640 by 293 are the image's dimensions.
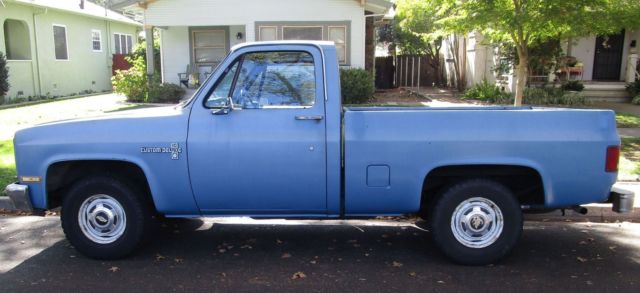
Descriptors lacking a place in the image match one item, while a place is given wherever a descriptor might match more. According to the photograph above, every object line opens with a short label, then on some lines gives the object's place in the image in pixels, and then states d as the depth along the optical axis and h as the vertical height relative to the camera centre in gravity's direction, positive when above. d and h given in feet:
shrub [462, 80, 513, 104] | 55.62 -3.24
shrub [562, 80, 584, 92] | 57.21 -2.34
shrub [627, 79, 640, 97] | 56.59 -2.54
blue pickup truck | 15.02 -2.61
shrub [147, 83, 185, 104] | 56.59 -3.15
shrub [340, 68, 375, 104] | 53.50 -2.10
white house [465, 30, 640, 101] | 58.75 -0.08
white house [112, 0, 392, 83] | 55.01 +4.59
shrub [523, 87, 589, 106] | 53.01 -3.28
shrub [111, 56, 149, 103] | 58.34 -2.41
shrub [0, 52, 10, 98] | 58.62 -1.48
